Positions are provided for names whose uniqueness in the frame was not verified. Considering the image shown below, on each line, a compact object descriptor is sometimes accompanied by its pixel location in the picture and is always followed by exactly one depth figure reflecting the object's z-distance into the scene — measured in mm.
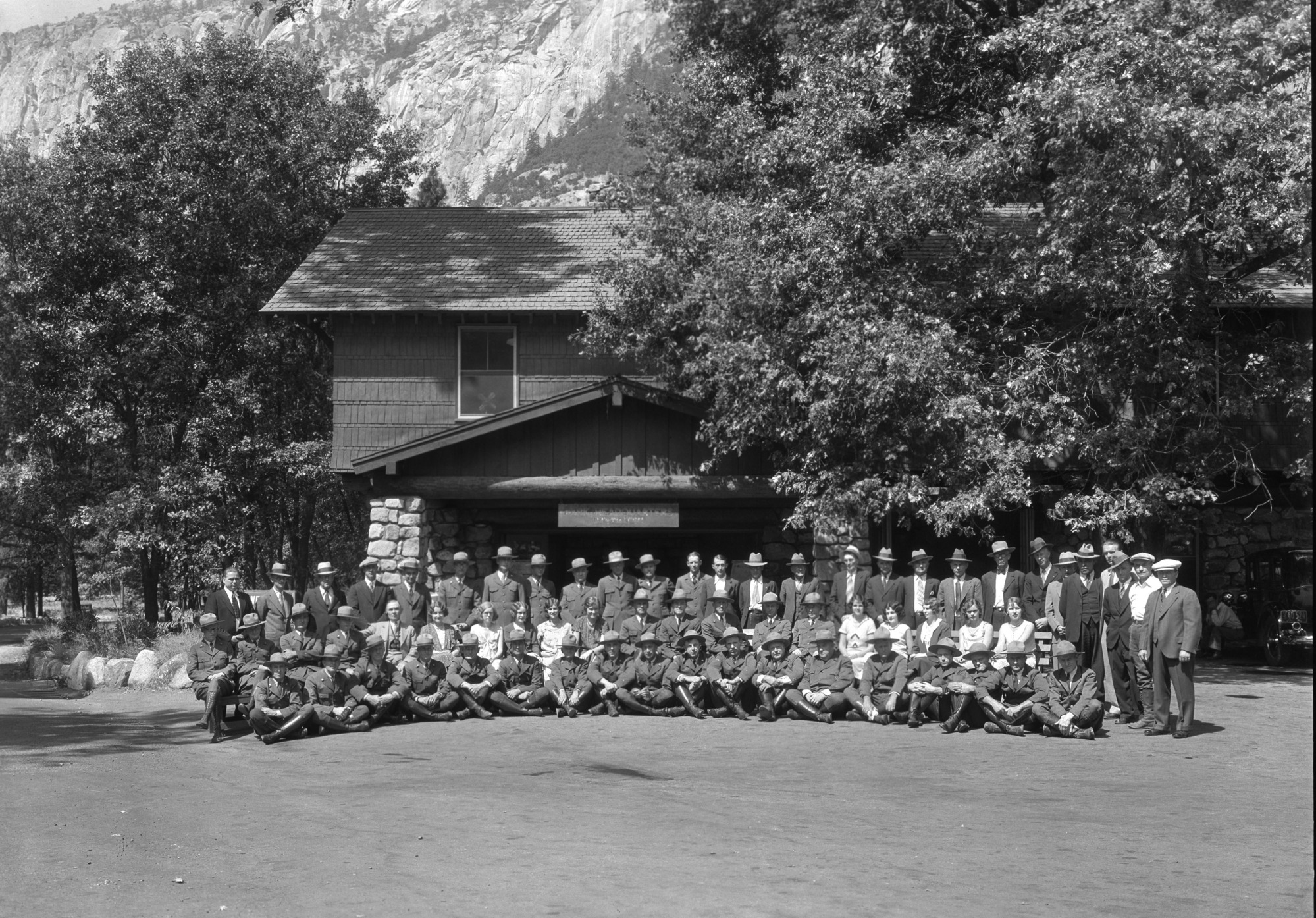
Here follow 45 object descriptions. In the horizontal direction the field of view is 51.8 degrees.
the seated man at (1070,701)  13281
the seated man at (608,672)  15359
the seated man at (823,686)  14781
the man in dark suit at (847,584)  17156
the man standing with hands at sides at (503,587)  17797
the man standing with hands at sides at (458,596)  18266
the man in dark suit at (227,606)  15820
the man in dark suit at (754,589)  17234
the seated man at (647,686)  15367
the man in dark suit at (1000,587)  15914
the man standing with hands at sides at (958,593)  15773
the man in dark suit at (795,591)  17016
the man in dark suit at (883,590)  16891
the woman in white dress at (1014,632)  14219
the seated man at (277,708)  13352
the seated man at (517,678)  15203
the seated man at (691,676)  15281
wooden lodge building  20969
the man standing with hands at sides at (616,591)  17672
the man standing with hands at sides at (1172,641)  13398
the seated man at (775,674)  14945
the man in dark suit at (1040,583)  15852
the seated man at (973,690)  13969
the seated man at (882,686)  14586
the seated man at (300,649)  14172
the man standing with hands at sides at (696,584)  17172
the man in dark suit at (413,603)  17625
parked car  20328
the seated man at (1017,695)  13727
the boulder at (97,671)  19625
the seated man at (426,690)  14789
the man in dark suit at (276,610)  16109
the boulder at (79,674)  19812
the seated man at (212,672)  13648
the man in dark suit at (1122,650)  14367
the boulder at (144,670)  19094
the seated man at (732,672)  15117
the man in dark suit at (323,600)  16750
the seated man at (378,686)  14234
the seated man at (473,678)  14984
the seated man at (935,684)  14305
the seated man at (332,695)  13805
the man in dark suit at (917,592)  16672
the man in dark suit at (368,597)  17125
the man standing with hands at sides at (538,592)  17547
